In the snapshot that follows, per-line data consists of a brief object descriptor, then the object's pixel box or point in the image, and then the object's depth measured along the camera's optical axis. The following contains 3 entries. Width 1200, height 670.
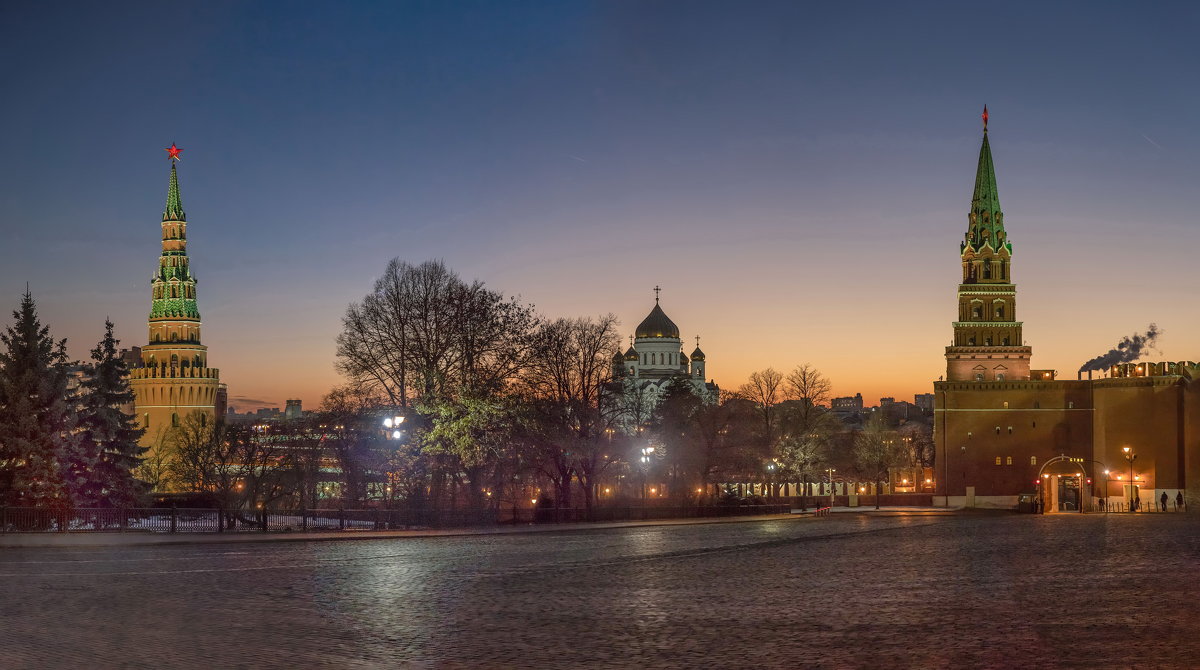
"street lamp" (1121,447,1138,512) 79.25
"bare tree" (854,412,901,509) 121.12
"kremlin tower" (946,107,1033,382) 101.31
